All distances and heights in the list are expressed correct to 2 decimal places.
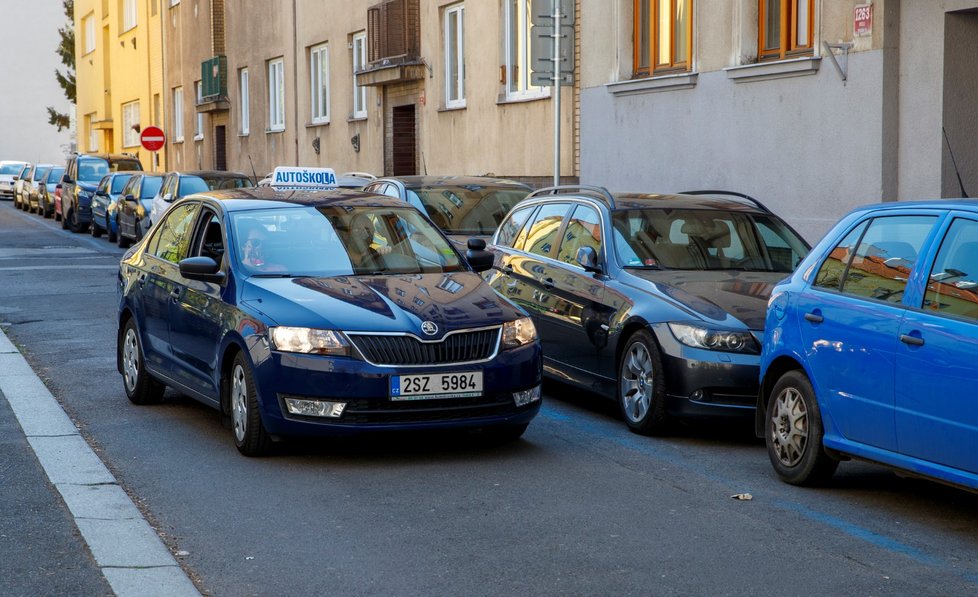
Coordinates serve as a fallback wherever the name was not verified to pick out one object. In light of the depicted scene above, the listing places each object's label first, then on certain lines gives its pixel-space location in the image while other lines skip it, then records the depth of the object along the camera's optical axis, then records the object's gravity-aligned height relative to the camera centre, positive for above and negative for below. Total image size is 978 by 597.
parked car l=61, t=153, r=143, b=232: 35.22 +0.19
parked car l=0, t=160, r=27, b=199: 64.88 +0.63
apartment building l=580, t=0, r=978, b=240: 14.05 +0.94
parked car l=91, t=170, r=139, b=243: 30.94 -0.32
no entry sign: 42.09 +1.45
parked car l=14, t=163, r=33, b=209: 51.47 +0.21
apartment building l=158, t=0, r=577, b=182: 23.50 +2.04
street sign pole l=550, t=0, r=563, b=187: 16.72 +1.49
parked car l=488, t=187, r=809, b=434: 8.59 -0.68
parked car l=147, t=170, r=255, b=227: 26.33 +0.07
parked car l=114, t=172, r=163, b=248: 27.70 -0.34
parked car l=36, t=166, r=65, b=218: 43.93 -0.01
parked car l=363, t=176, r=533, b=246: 14.58 -0.14
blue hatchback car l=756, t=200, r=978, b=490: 6.23 -0.77
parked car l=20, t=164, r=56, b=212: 47.92 +0.16
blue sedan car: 7.71 -0.76
